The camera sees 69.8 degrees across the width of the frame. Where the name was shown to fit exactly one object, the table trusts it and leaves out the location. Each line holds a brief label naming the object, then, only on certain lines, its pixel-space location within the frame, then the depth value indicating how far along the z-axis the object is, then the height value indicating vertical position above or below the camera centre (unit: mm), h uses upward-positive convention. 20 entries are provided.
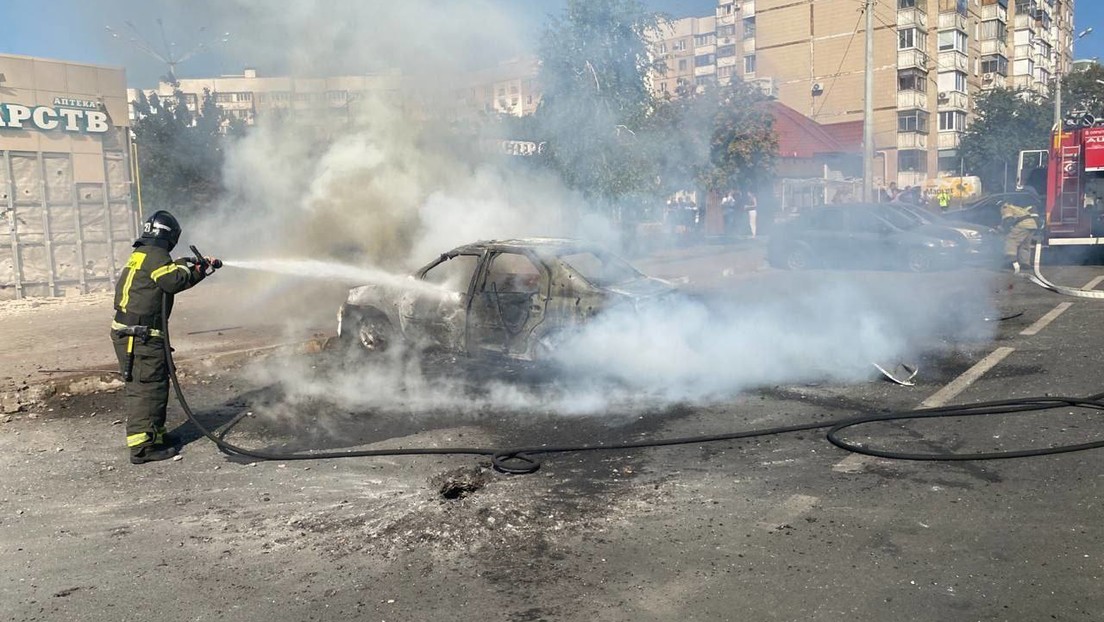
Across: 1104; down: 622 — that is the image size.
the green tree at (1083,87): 39156 +6322
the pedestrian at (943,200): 27738 +474
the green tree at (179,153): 13953 +1600
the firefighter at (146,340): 5543 -725
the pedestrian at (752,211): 25250 +270
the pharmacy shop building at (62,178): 14789 +1202
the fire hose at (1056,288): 11055 -1154
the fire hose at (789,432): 4883 -1471
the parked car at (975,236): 15164 -465
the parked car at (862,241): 15086 -499
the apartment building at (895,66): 49062 +9681
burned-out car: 7328 -673
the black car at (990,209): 20328 +101
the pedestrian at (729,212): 25062 +262
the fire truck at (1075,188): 14797 +412
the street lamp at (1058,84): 33338 +5577
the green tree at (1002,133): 42219 +4255
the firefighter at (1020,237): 15312 -497
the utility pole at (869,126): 21750 +2516
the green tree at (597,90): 11586 +2022
